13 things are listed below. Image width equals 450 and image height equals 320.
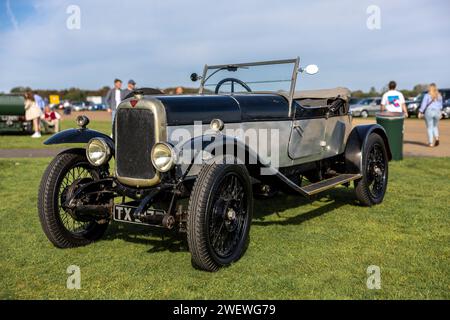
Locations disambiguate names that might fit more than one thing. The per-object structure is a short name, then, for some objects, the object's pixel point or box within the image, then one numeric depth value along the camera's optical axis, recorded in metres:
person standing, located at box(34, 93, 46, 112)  18.95
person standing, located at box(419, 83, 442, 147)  12.70
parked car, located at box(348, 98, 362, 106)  35.71
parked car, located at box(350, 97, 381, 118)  32.91
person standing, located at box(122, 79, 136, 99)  12.46
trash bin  10.02
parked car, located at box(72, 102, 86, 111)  62.50
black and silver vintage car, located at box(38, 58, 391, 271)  3.91
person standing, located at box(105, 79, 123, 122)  12.55
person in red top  19.09
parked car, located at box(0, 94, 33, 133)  18.14
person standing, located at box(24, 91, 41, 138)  18.17
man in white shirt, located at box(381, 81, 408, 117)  11.59
